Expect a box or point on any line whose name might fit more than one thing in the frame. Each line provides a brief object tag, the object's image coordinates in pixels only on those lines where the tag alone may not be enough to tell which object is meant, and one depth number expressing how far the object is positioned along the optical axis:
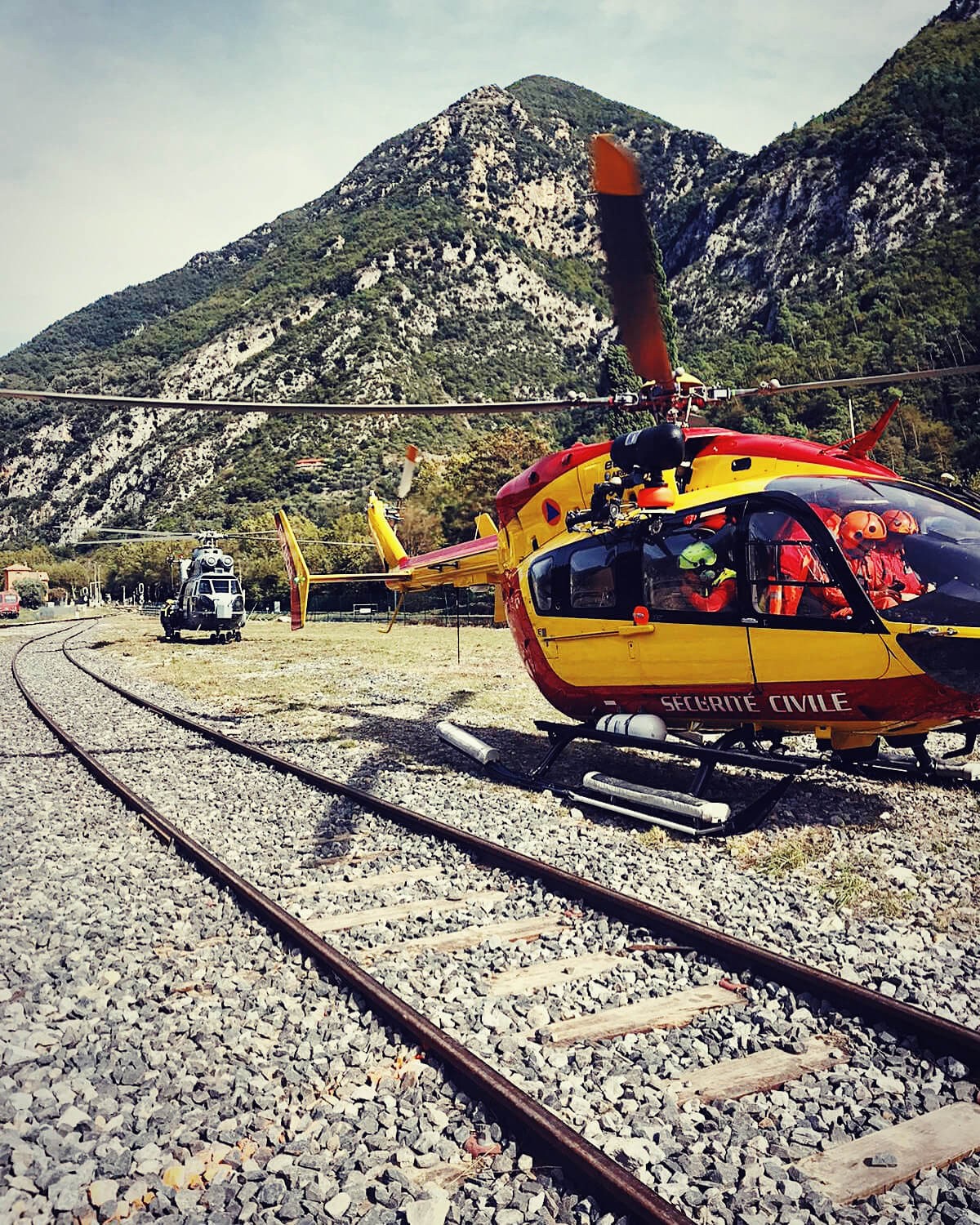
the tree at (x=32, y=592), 94.50
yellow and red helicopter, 5.82
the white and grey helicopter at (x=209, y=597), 29.61
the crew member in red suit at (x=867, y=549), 5.97
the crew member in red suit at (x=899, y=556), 5.86
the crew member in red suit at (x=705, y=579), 6.77
